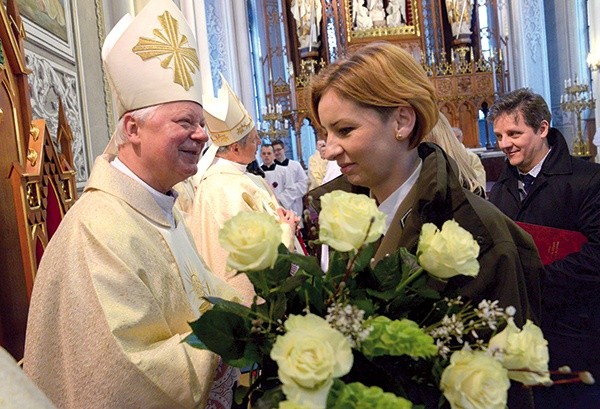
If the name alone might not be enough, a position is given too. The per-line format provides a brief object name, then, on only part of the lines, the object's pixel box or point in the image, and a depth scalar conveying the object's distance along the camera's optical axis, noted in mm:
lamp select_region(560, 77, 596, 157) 13039
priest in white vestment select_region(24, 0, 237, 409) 1780
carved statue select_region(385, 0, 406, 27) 14055
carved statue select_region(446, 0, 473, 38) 13891
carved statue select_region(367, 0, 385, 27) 14109
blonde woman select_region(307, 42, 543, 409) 1576
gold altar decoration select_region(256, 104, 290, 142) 12977
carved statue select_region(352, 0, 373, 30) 14102
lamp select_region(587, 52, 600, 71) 12578
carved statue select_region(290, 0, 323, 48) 13938
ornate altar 13523
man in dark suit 2580
